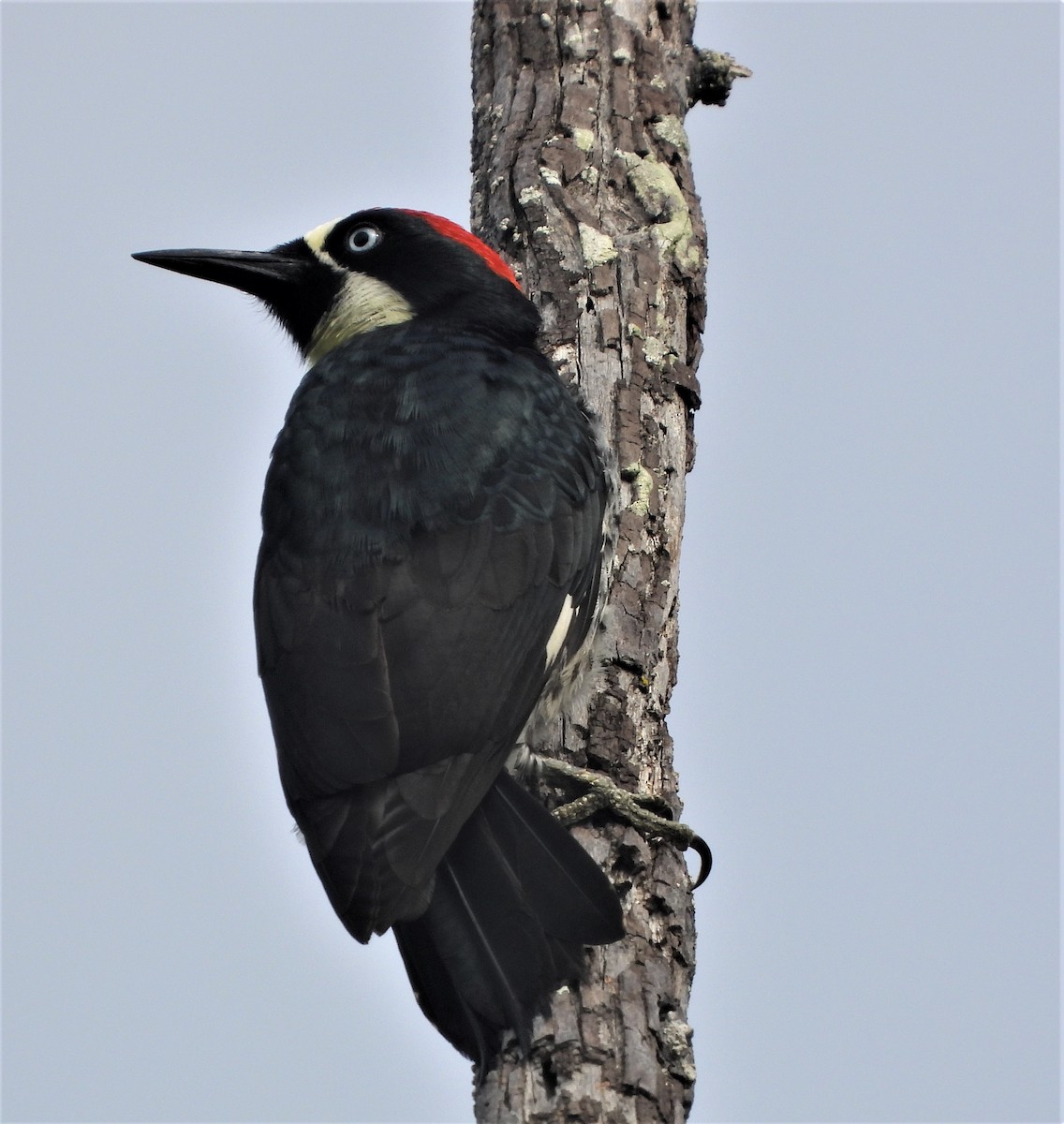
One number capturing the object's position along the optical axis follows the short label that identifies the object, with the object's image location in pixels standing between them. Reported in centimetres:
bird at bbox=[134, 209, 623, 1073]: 556
